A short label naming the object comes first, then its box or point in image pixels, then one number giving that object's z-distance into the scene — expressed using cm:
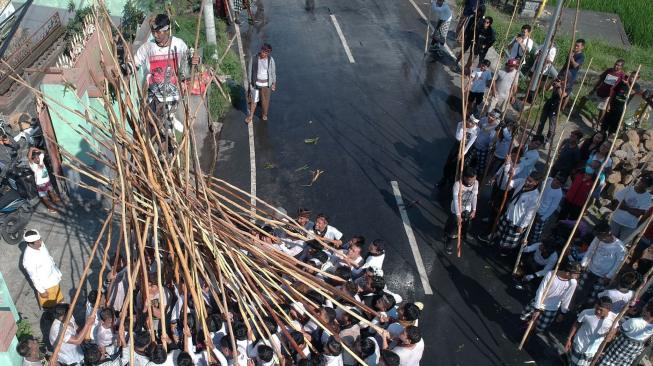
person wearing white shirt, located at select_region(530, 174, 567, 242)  757
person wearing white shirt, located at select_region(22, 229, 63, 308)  630
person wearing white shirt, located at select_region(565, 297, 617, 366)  603
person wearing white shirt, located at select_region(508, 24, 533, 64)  1120
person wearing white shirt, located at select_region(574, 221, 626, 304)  685
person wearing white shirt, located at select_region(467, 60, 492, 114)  1055
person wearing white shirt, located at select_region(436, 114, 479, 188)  877
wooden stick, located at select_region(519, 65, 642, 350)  629
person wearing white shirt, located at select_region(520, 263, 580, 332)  647
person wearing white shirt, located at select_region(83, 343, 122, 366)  523
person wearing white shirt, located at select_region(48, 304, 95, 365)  543
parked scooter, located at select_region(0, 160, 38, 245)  762
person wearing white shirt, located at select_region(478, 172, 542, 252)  754
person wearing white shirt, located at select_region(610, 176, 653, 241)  767
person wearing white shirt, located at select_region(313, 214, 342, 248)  661
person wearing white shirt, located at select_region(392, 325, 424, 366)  536
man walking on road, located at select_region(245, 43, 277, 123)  1009
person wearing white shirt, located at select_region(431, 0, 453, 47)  1312
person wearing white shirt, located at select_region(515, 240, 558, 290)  718
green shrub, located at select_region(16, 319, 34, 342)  654
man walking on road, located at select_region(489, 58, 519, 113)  1020
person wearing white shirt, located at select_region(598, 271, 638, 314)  623
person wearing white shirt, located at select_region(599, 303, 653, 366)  592
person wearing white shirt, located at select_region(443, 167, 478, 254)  754
